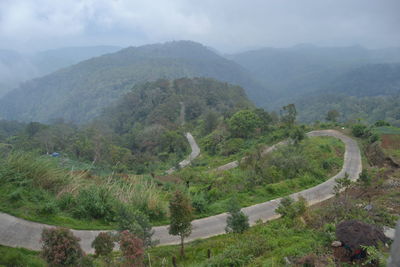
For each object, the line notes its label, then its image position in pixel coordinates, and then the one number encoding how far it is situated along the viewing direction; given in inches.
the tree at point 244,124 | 1667.1
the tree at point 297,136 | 1185.0
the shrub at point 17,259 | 286.5
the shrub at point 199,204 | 556.4
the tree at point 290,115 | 1536.5
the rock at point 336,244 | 296.3
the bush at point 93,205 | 470.0
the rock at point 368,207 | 415.2
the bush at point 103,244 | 268.7
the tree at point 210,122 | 2204.7
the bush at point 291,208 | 437.7
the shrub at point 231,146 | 1558.8
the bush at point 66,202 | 475.5
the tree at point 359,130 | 1280.9
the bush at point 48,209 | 437.7
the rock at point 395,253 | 118.3
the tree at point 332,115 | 1735.2
